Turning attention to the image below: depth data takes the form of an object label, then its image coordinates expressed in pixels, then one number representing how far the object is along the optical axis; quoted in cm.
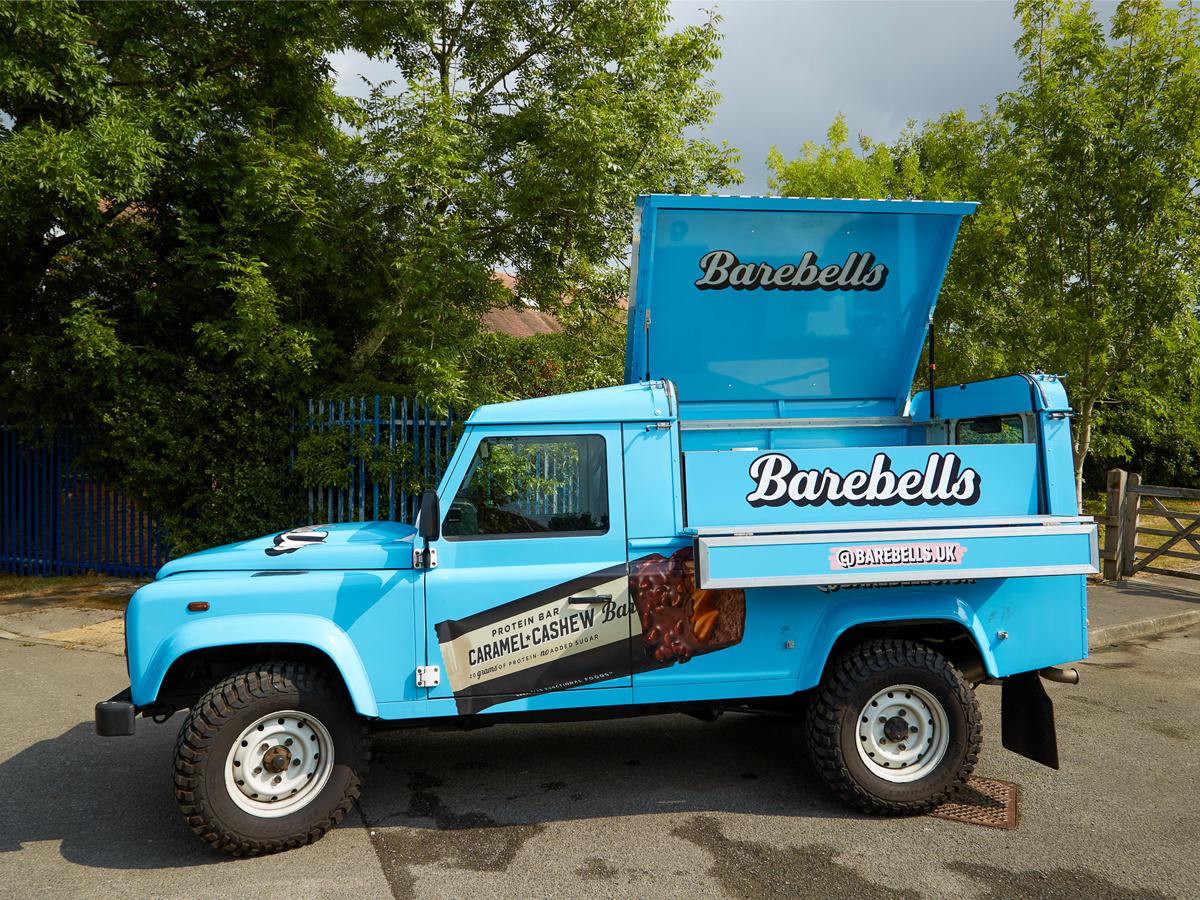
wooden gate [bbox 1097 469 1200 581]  1043
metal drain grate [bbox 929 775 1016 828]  398
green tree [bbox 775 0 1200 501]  870
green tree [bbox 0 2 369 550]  750
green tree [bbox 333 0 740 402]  781
